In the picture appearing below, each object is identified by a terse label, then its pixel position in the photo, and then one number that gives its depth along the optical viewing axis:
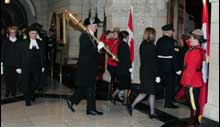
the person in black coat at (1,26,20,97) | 9.22
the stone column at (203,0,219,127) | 5.84
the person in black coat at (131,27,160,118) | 6.99
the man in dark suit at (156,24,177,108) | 7.86
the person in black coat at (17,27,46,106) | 8.38
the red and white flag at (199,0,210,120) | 6.00
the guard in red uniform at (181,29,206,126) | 6.28
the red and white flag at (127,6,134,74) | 8.81
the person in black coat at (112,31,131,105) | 8.13
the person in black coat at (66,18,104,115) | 7.40
